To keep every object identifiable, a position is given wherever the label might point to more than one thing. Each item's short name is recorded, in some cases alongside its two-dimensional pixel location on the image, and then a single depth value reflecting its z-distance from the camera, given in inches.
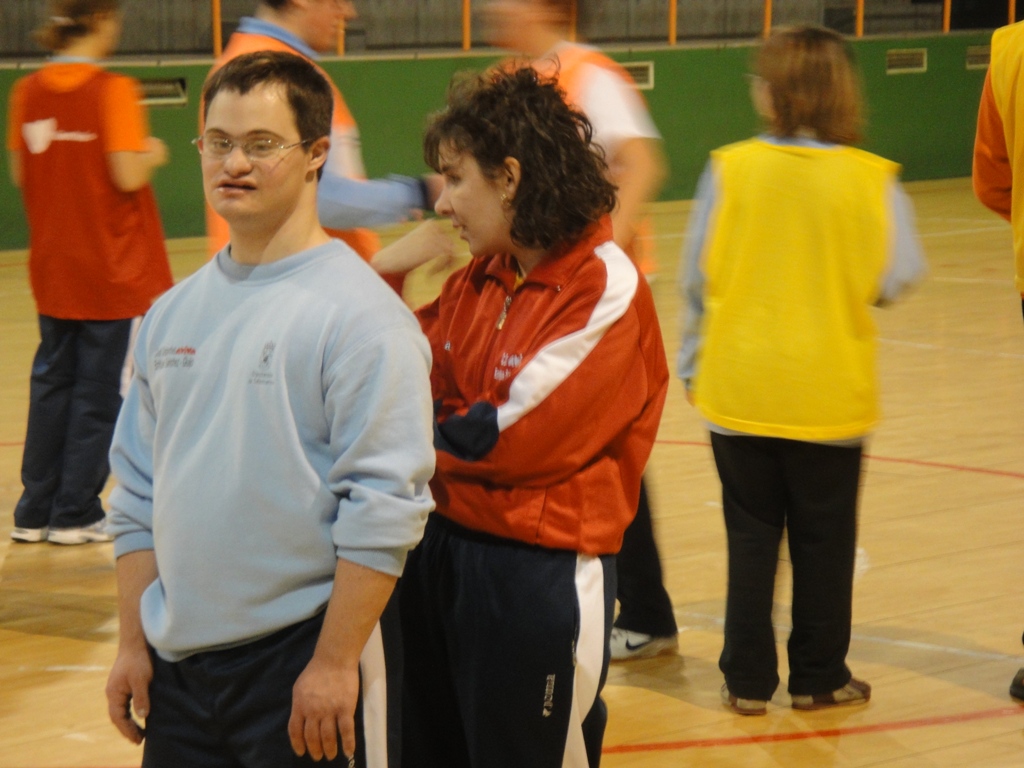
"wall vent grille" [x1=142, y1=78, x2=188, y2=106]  902.2
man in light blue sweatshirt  139.2
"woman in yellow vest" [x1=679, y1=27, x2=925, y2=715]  245.0
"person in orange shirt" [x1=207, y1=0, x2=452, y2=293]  181.0
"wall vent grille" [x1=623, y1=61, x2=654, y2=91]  1082.2
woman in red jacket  161.2
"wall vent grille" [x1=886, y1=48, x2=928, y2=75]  1191.5
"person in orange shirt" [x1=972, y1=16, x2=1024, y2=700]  267.2
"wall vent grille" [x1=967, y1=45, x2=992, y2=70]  1236.8
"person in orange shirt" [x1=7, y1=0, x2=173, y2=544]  344.8
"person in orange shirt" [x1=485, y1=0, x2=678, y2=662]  255.6
